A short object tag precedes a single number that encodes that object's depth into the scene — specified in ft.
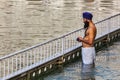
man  53.12
